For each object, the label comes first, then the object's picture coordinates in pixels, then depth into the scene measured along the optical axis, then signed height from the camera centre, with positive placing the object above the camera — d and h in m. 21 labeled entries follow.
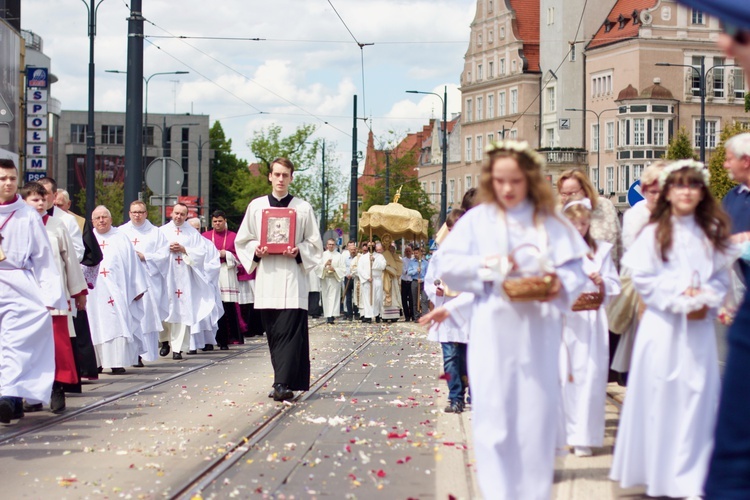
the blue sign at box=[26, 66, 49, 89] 45.56 +6.88
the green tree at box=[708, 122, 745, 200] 53.79 +4.18
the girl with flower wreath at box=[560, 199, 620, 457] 8.32 -0.55
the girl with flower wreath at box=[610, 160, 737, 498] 6.57 -0.36
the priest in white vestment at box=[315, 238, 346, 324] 32.34 -0.31
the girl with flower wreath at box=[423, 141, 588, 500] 5.76 -0.17
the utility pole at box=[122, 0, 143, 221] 18.77 +2.54
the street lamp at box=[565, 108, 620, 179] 87.86 +9.65
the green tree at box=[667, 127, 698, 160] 67.88 +6.77
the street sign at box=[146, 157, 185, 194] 21.38 +1.60
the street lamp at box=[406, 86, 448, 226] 52.07 +5.98
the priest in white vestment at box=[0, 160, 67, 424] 10.06 -0.23
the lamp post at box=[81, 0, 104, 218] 28.52 +3.51
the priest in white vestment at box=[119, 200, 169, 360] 17.05 +0.07
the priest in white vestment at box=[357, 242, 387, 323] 32.72 -0.31
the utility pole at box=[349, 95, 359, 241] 42.00 +2.68
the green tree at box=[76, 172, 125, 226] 87.25 +5.12
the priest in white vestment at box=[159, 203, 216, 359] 18.80 -0.21
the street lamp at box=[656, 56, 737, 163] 42.51 +5.39
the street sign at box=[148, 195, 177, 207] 21.58 +1.20
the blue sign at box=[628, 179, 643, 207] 13.66 +0.83
